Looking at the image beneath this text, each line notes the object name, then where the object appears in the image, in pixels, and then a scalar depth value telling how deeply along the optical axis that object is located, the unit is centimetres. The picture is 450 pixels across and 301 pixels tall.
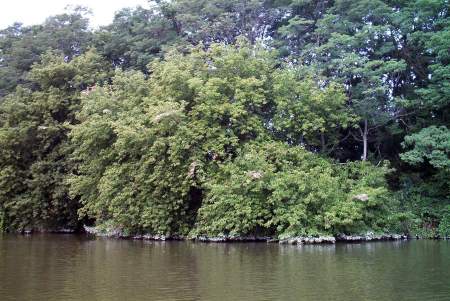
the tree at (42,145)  3259
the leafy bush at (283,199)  2234
